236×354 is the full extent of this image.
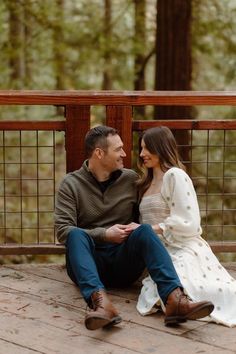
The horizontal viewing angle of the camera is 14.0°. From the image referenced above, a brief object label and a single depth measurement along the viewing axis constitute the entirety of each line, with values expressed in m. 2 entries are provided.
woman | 5.32
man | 5.22
